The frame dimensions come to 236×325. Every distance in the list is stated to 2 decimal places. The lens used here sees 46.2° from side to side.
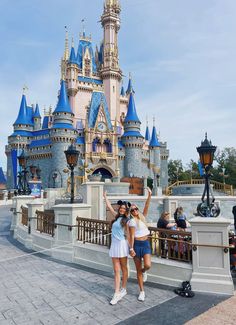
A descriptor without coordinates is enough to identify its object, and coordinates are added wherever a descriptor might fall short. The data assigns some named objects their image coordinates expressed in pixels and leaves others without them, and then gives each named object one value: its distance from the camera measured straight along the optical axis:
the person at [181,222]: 8.86
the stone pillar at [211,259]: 5.09
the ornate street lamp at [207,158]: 6.83
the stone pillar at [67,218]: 7.79
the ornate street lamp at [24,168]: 15.11
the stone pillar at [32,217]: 10.18
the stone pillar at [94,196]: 12.19
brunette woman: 4.87
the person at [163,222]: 7.69
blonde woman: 4.90
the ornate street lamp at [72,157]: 9.51
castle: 45.22
